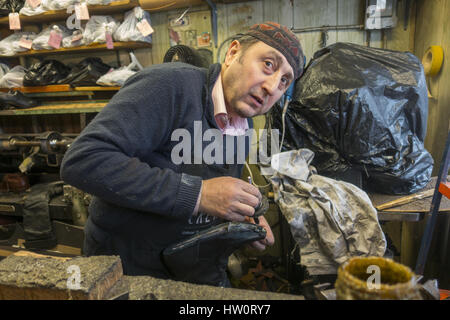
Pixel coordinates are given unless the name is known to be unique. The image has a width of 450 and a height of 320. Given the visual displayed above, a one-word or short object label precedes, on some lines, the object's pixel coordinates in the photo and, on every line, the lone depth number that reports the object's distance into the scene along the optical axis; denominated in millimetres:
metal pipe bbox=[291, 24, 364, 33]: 2067
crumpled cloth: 1281
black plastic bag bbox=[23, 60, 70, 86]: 2467
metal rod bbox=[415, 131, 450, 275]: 1192
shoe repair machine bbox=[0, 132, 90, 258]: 2205
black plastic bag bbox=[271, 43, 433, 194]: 1424
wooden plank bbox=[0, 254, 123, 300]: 516
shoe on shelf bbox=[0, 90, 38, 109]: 2419
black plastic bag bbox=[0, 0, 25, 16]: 2523
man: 791
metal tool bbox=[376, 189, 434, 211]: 1385
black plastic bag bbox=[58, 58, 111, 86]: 2350
